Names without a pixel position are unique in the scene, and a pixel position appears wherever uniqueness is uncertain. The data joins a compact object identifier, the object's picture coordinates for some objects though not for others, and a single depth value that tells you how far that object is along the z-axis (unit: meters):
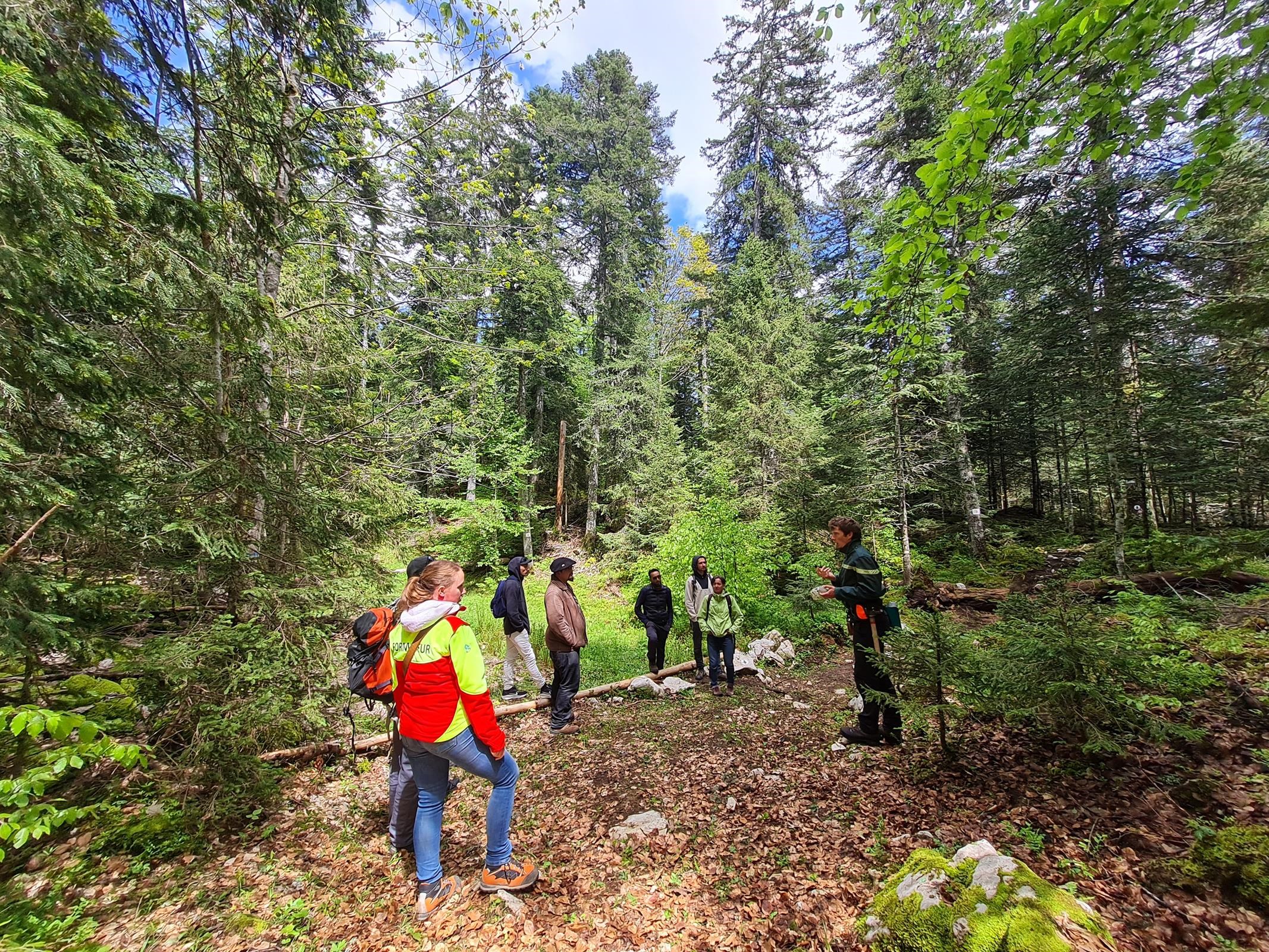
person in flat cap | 6.13
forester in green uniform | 4.60
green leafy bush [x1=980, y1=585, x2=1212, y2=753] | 3.35
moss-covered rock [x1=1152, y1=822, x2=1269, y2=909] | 2.25
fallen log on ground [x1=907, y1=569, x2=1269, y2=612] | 7.91
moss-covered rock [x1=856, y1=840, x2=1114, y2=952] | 2.03
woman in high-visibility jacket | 3.02
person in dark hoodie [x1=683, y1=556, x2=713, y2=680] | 7.97
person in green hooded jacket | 7.61
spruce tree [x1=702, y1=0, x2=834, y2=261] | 19.70
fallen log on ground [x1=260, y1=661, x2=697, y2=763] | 4.86
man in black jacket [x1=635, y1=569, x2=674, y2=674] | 8.73
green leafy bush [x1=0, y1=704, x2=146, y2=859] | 1.90
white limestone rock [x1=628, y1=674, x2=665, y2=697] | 7.70
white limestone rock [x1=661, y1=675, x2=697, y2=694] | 7.76
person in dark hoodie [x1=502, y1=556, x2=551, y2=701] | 7.02
